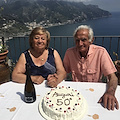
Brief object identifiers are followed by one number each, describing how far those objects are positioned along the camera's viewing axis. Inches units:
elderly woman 69.6
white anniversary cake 37.8
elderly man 67.5
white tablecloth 41.1
